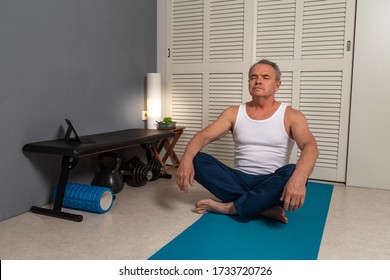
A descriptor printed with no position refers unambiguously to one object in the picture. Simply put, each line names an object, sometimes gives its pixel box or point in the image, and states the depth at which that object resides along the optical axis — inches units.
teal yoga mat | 67.7
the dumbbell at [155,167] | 123.5
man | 84.6
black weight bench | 85.6
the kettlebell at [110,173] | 106.2
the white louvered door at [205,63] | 133.5
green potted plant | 130.8
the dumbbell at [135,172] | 114.3
